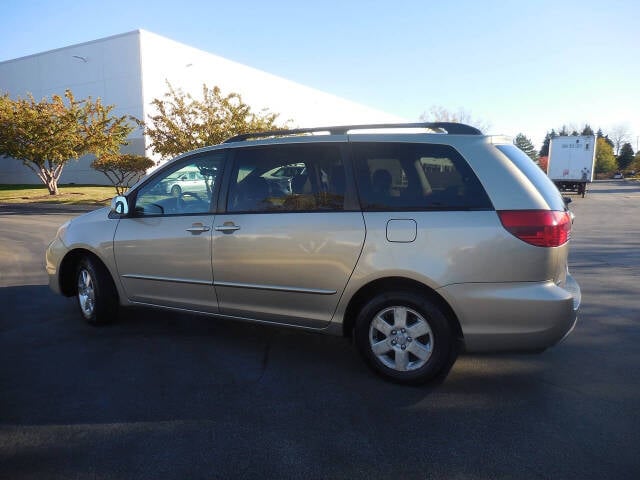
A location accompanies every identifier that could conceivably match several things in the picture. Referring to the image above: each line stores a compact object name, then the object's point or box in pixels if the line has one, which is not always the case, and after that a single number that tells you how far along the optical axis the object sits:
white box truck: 28.89
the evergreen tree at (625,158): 93.69
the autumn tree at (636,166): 76.45
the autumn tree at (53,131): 24.14
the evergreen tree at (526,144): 103.65
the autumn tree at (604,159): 85.62
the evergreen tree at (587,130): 97.38
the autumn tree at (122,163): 24.36
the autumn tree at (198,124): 22.55
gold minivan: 3.21
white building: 32.84
